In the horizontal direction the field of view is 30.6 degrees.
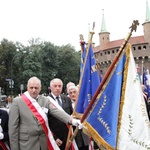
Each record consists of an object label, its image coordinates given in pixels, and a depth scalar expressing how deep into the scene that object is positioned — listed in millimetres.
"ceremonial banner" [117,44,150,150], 3432
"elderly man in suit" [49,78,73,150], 4438
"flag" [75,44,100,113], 4742
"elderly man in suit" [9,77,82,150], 3752
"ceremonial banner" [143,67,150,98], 11070
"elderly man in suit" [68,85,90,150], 5043
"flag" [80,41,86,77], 5768
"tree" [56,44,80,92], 52031
